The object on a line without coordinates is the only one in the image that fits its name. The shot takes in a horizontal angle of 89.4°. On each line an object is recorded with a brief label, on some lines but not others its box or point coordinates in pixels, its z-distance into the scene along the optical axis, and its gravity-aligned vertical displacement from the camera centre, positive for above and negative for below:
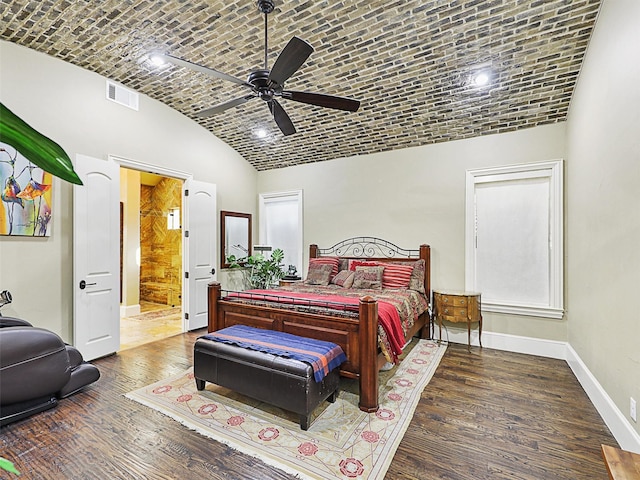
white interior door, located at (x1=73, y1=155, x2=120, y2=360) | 3.76 -0.22
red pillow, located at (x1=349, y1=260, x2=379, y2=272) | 4.88 -0.36
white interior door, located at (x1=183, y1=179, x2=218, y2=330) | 5.11 -0.11
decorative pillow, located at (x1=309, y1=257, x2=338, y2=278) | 5.11 -0.36
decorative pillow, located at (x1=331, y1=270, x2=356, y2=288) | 4.67 -0.57
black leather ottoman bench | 2.40 -1.10
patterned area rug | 2.12 -1.45
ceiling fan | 2.35 +1.30
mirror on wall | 5.76 +0.09
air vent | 4.14 +1.92
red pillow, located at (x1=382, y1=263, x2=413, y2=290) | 4.55 -0.52
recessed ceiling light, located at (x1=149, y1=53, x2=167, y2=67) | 3.79 +2.14
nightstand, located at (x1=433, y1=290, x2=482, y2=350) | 4.23 -0.90
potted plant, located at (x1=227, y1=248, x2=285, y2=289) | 5.84 -0.49
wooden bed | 2.74 -0.85
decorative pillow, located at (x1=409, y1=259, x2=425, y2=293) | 4.54 -0.53
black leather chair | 2.44 -1.05
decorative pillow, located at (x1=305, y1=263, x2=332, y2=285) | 4.95 -0.54
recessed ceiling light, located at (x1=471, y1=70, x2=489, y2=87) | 3.56 +1.81
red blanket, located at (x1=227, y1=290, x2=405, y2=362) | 3.06 -0.65
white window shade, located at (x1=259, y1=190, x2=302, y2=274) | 6.14 +0.33
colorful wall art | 3.29 +0.45
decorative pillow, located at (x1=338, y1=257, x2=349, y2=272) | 5.20 -0.39
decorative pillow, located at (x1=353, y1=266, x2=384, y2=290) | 4.52 -0.54
